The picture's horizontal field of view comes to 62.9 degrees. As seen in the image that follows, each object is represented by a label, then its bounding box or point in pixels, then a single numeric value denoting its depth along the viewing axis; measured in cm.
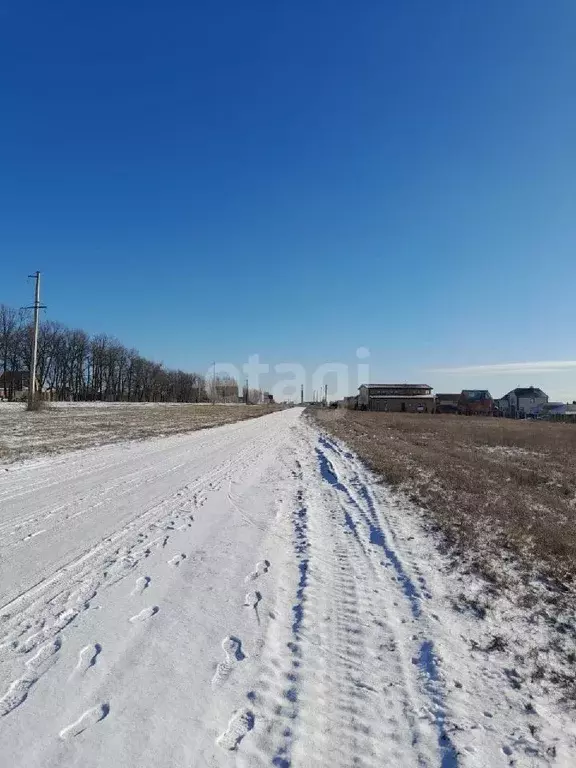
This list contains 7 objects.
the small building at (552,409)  10426
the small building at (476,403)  10764
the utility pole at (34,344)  3625
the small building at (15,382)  7722
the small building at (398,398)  10425
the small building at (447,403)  11569
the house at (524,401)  11688
